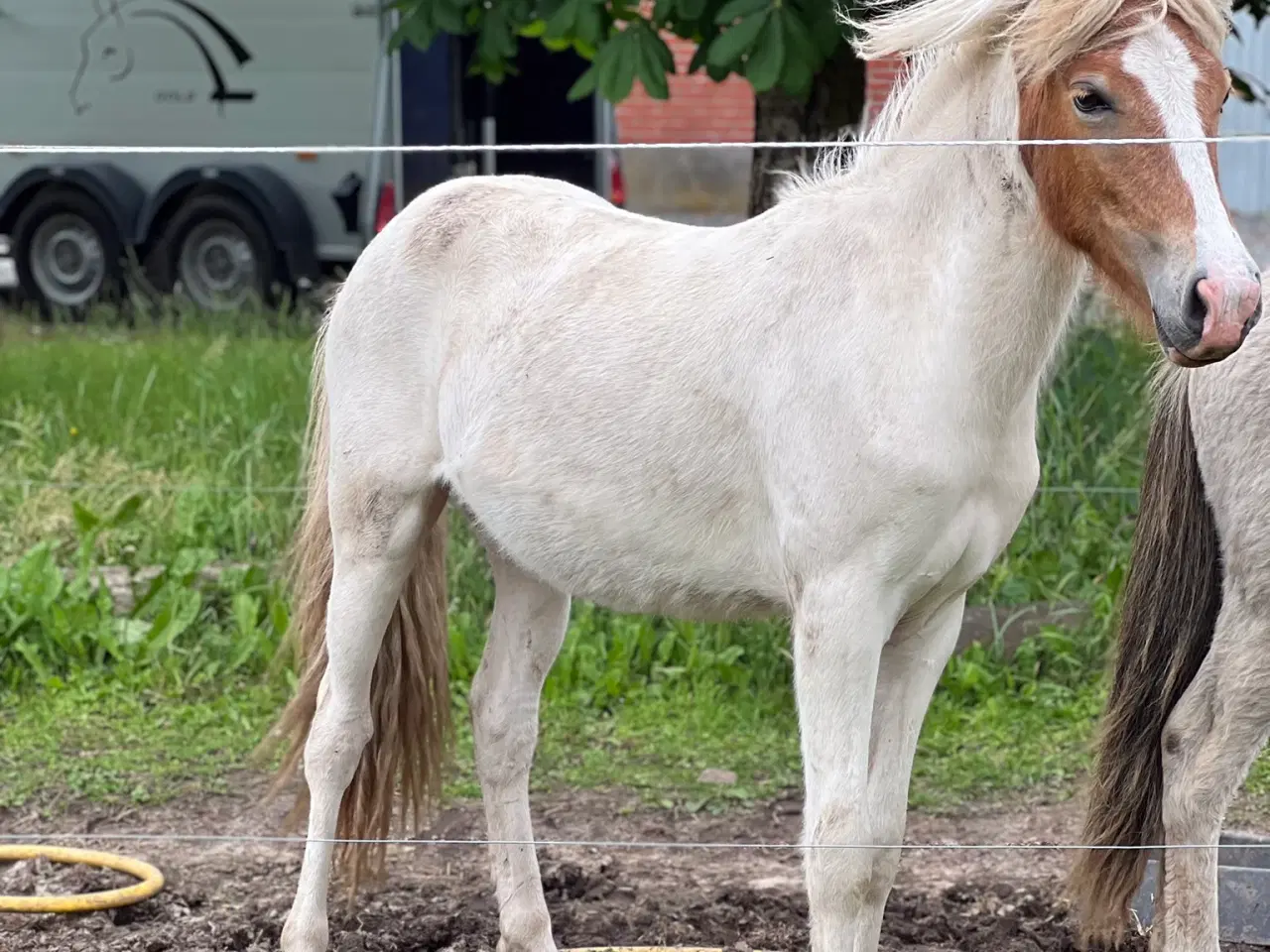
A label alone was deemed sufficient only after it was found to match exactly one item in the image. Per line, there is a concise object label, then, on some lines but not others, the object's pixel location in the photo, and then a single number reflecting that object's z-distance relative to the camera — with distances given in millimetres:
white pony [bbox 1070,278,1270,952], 3375
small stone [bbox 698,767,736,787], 5055
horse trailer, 12414
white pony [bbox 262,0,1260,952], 2666
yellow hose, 3912
